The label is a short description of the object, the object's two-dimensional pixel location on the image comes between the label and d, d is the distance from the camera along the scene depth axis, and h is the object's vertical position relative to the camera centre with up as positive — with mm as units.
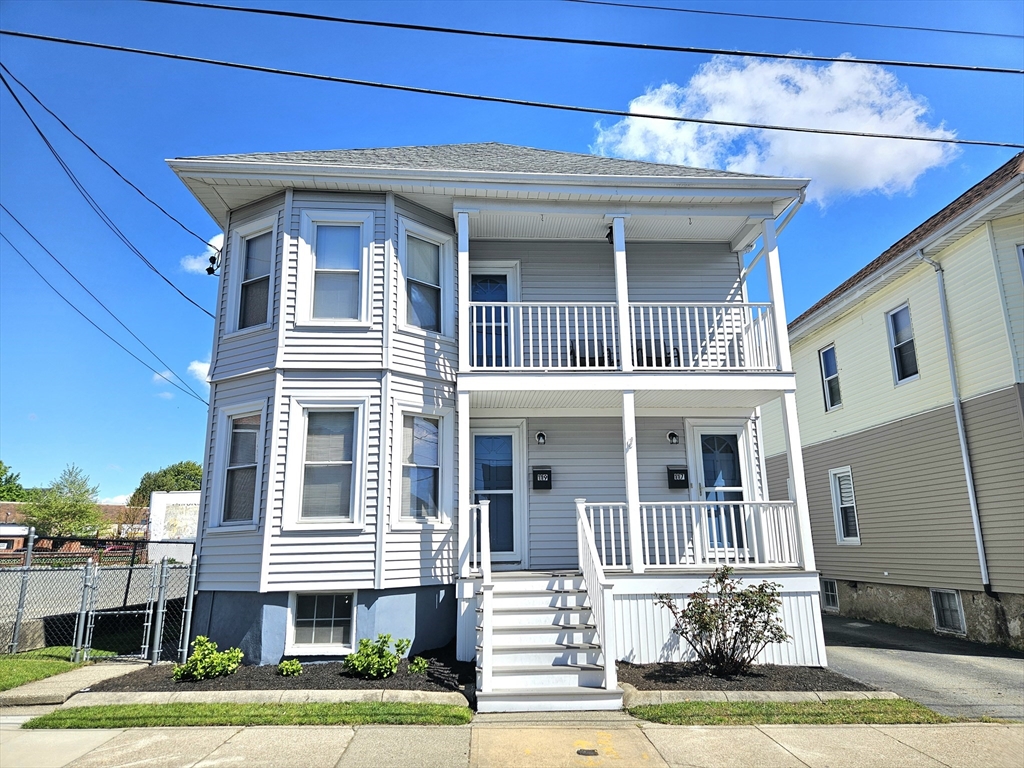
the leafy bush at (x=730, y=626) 7508 -1161
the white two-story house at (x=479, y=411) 8234 +1775
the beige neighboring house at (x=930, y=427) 10227 +1843
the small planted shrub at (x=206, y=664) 7238 -1475
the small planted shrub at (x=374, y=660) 7324 -1467
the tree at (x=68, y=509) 33188 +1396
